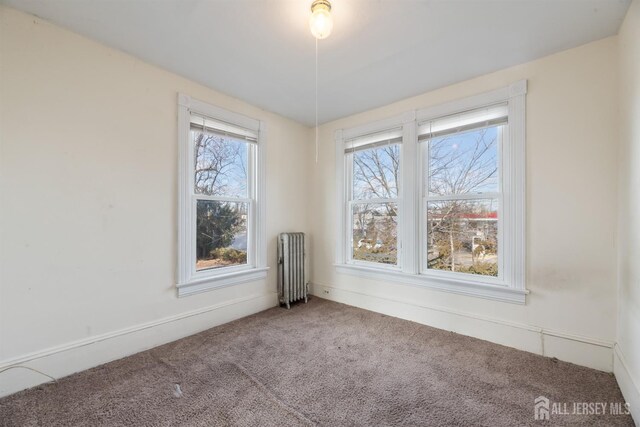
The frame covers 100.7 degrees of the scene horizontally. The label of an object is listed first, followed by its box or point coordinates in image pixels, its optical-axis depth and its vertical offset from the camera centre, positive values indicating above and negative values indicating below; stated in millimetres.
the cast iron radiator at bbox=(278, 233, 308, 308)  3363 -720
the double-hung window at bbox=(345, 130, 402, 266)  3205 +206
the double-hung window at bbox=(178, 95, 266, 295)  2607 +168
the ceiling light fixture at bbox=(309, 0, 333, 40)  1630 +1213
